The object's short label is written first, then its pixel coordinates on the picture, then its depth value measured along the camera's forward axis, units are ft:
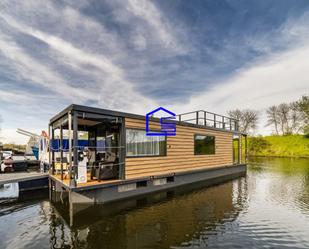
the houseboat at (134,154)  21.21
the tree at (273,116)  133.94
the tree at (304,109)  100.27
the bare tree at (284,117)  127.44
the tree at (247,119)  129.18
